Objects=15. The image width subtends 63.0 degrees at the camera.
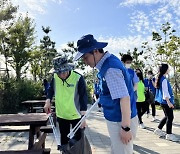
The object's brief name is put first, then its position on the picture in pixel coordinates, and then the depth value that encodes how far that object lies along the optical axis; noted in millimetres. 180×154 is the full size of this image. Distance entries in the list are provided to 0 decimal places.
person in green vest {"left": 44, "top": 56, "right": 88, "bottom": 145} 2031
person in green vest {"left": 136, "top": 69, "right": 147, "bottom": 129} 4170
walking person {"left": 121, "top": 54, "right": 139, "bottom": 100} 3016
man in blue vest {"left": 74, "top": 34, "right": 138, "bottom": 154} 1265
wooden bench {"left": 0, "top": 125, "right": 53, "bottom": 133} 2597
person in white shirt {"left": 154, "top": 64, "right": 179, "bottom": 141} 3162
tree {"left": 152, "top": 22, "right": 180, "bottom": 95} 11490
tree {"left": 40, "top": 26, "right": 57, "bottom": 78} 18670
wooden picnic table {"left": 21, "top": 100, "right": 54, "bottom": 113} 4756
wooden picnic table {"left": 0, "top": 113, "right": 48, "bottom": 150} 2106
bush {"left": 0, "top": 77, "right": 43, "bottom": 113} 6341
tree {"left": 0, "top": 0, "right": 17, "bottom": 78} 9138
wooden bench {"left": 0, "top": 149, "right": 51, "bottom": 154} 1779
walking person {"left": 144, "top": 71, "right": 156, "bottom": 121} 4862
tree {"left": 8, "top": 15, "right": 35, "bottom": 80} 11161
